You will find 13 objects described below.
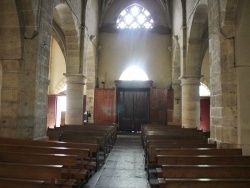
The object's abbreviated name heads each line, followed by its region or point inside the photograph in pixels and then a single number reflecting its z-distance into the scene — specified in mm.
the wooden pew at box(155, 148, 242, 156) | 4301
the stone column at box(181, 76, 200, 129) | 10562
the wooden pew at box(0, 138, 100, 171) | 4617
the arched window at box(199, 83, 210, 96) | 16266
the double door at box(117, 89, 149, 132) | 16062
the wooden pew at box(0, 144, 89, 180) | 3996
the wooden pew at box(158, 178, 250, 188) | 2555
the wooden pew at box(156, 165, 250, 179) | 3088
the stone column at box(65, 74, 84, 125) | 10664
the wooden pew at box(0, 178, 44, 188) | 2384
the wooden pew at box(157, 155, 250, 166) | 3670
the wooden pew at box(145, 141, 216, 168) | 4961
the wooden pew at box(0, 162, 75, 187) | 2787
